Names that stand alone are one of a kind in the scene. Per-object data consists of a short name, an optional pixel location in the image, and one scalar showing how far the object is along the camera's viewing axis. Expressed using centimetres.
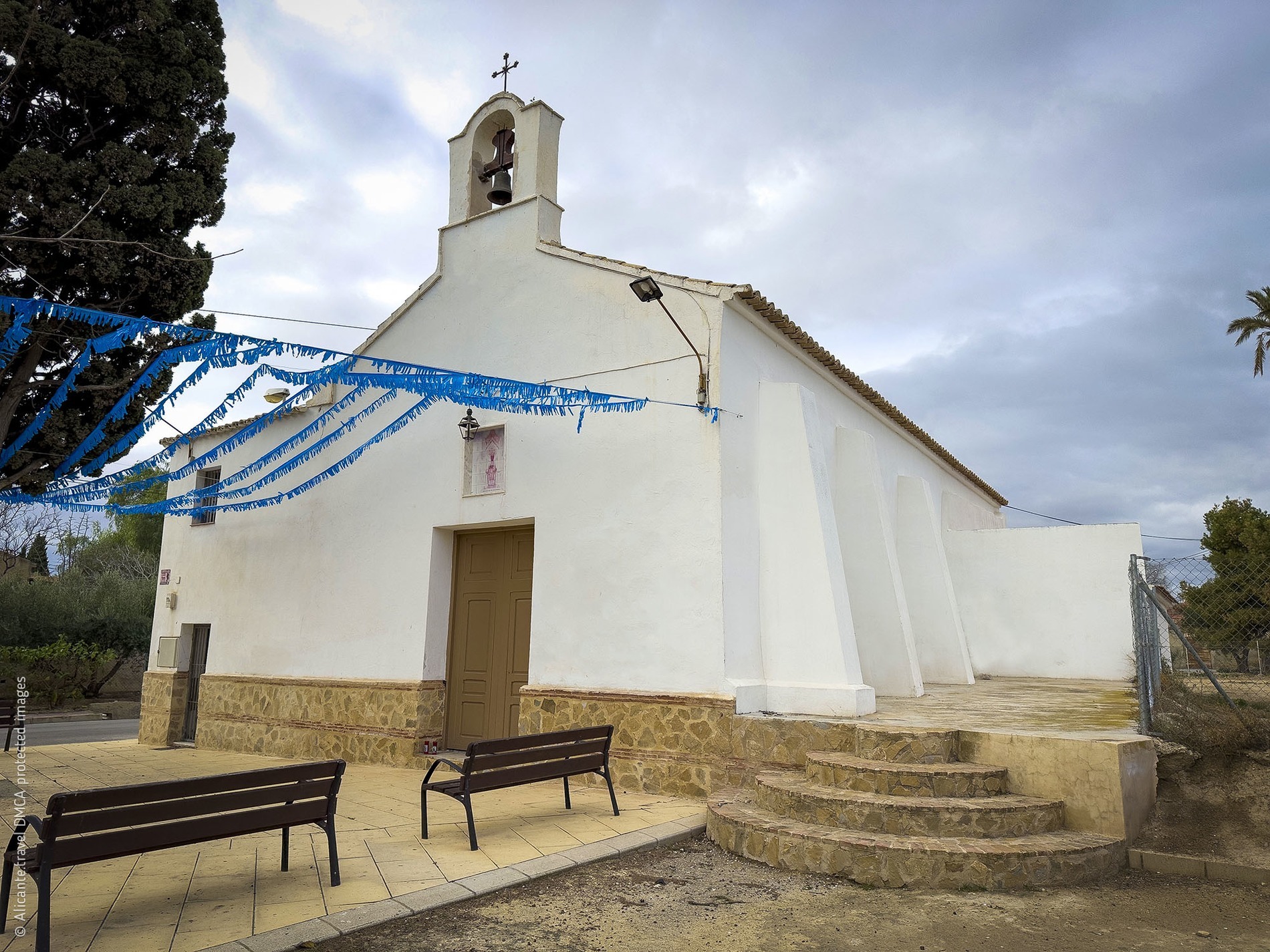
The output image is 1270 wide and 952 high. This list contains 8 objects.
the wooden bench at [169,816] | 363
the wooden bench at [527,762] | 548
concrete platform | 644
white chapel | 761
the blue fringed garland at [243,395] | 653
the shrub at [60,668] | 1977
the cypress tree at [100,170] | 750
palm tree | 2370
